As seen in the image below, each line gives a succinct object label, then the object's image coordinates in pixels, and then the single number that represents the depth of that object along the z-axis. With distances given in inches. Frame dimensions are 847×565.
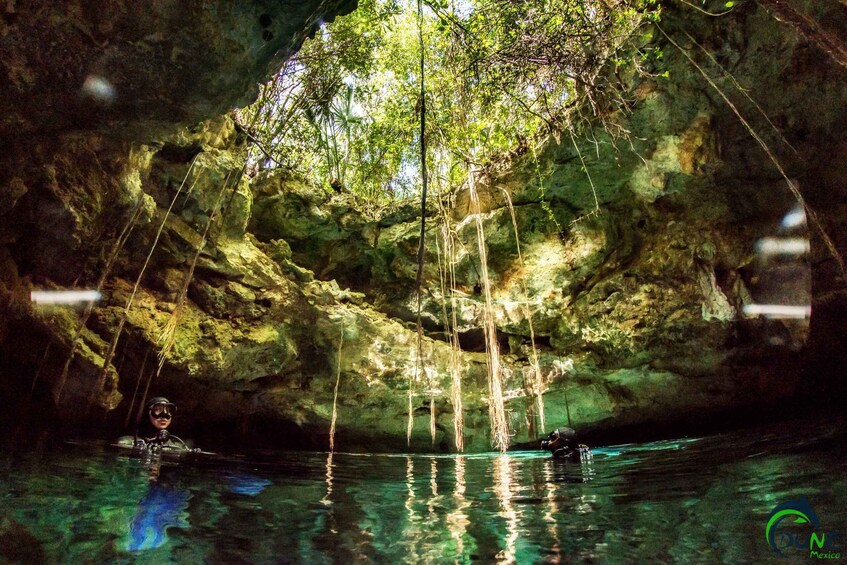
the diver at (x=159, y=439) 176.4
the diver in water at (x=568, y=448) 192.7
